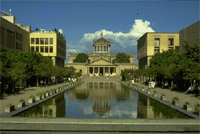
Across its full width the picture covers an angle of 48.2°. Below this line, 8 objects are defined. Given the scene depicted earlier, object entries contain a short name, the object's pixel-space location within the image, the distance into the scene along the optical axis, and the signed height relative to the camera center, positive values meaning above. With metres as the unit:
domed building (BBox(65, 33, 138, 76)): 136.50 +4.03
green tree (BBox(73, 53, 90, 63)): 156.62 +10.82
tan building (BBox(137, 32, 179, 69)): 72.81 +10.16
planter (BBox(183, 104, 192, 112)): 19.23 -3.01
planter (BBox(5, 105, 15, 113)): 18.42 -2.92
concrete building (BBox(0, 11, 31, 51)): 54.19 +10.38
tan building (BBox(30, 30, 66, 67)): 78.00 +10.80
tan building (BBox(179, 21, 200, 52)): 45.31 +8.73
